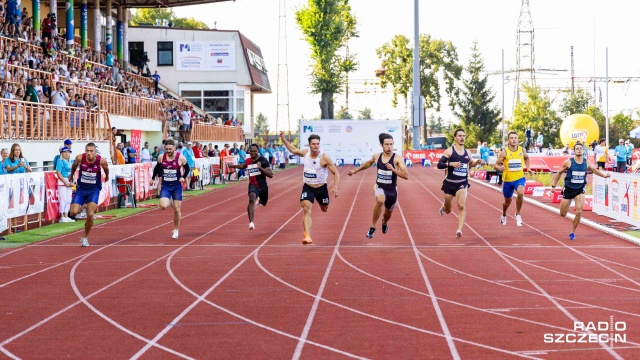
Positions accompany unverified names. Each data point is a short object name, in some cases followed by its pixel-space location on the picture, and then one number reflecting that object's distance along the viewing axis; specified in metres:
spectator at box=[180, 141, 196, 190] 33.80
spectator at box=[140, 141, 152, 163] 35.68
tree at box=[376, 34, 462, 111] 100.31
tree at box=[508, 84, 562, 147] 86.50
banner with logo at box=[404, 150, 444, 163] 69.00
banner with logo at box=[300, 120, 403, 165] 68.12
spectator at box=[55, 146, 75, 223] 22.06
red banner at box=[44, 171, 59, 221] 21.71
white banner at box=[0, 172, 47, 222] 18.96
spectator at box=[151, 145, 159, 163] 38.15
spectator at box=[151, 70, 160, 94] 56.47
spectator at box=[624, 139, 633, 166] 41.56
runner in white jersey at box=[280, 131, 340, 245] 17.30
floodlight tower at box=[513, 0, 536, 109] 93.19
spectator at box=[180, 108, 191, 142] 49.66
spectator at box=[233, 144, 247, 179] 42.12
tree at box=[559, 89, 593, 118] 95.56
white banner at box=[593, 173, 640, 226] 20.06
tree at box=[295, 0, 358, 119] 77.94
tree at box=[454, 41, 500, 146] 107.75
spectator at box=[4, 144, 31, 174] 20.33
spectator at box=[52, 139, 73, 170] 22.35
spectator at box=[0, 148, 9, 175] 20.28
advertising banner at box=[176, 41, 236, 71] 73.06
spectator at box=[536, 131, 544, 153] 64.04
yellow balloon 64.06
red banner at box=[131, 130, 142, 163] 36.87
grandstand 27.66
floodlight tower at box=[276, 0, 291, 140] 88.46
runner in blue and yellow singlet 20.59
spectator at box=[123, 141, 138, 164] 34.56
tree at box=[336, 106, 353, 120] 97.50
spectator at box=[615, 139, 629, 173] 40.69
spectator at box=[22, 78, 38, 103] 27.64
